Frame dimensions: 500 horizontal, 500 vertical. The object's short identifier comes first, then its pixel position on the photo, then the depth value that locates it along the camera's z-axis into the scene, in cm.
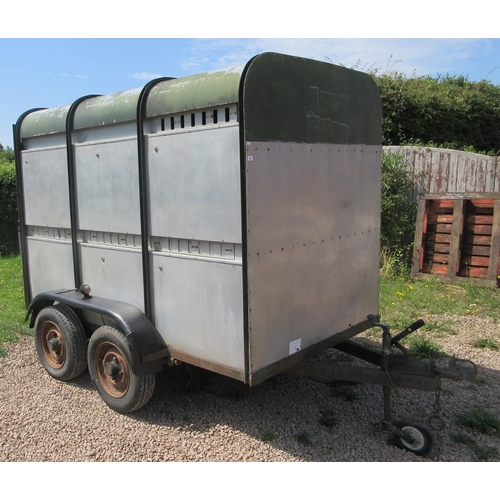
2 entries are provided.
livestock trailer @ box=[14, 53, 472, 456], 335
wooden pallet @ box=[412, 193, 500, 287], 805
